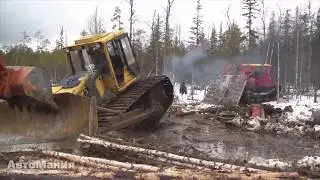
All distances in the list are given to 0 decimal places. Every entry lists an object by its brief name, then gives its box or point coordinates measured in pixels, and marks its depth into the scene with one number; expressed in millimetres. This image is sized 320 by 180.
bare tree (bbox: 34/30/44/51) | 71875
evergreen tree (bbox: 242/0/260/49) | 47875
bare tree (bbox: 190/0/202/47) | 54038
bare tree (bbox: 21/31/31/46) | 64225
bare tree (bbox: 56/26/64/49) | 66162
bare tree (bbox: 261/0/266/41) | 40450
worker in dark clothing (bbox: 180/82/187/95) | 36125
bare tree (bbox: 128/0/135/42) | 36072
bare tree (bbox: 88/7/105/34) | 50844
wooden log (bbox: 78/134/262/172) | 7057
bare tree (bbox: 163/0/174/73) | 33094
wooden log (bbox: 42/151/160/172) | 6822
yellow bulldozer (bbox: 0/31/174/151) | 8445
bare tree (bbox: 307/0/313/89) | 42906
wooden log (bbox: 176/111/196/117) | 17809
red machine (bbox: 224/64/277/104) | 25812
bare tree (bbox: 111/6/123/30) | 45562
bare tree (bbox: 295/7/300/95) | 47519
